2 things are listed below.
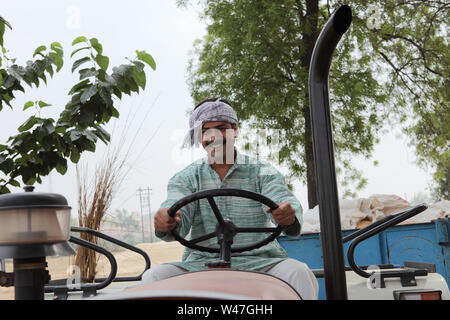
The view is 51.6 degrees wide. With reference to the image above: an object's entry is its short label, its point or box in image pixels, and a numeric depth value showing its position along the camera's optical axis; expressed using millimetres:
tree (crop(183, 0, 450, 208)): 6695
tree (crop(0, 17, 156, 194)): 2055
